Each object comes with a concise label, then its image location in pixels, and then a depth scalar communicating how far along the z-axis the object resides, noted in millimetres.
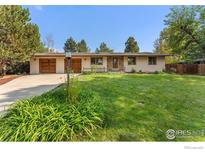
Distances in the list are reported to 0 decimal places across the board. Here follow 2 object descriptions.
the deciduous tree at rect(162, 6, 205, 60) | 11567
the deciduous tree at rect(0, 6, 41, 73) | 8781
